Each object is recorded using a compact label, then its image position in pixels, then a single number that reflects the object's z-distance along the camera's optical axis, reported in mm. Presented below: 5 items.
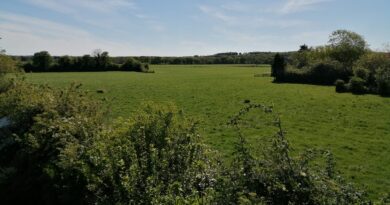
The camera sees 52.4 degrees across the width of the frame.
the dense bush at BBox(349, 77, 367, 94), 40594
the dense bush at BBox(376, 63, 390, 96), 38250
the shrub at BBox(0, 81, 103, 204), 7926
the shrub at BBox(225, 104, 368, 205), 4531
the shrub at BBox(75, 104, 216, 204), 5621
